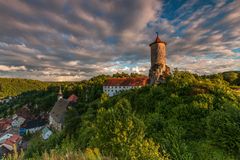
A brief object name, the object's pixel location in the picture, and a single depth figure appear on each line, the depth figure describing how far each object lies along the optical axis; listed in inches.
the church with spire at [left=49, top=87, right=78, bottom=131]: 1937.0
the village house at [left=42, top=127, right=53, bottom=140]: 1842.3
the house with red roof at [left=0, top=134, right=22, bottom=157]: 1640.0
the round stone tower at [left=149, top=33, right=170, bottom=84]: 1672.0
